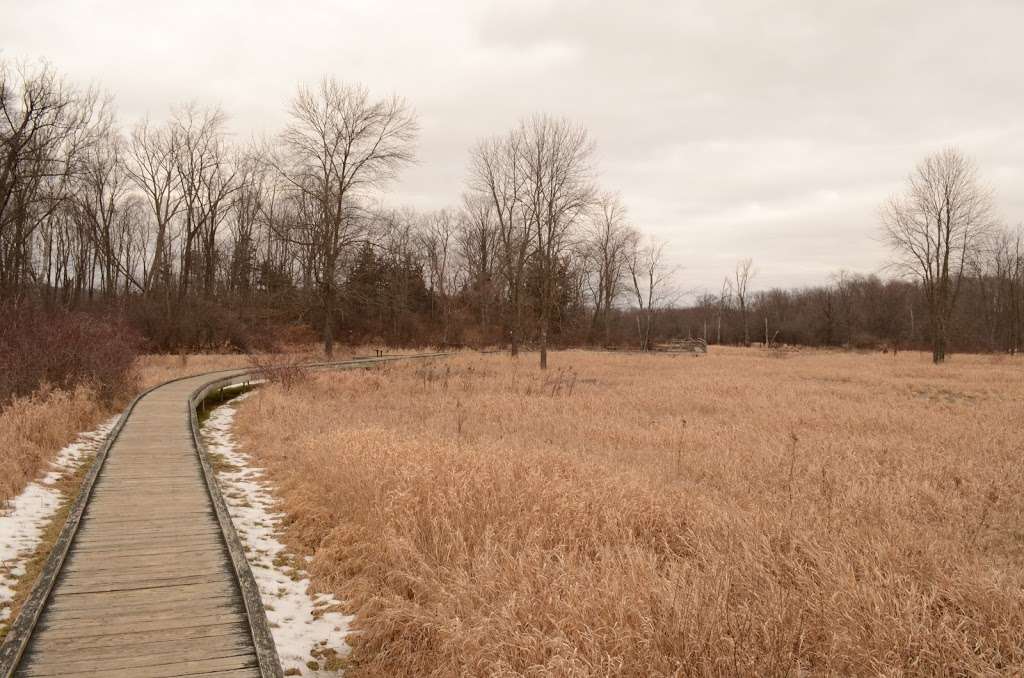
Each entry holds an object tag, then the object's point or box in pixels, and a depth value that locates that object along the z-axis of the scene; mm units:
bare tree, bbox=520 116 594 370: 25891
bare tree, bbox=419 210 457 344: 50438
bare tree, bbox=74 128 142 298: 30781
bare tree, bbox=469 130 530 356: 28281
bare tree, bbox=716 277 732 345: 73625
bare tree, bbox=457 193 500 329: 47625
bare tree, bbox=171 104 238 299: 32594
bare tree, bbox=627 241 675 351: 51344
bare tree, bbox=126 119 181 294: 31438
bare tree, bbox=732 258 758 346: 65025
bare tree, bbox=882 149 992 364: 28922
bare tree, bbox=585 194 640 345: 50312
